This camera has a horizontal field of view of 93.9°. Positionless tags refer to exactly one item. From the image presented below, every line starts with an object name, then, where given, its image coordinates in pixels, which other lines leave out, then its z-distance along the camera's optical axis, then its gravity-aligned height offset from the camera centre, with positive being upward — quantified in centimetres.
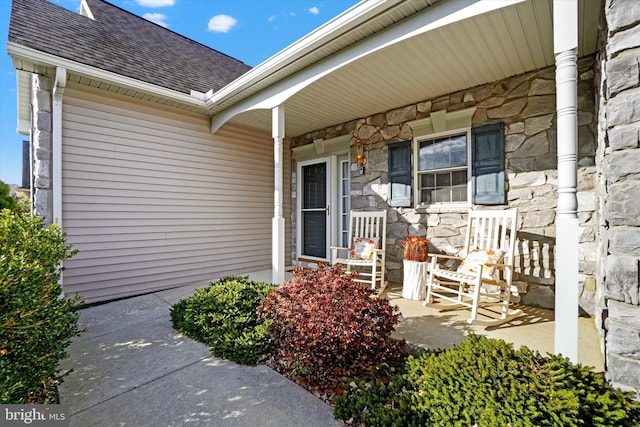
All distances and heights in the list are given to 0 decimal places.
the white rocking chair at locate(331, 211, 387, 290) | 399 -42
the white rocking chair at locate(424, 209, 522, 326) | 288 -50
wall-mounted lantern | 471 +94
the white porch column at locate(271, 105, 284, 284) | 361 -16
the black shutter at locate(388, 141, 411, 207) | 419 +58
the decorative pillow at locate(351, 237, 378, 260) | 419 -48
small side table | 357 -79
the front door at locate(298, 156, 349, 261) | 524 +18
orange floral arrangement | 363 -44
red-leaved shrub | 193 -81
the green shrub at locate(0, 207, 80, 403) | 143 -55
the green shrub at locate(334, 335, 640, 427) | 119 -79
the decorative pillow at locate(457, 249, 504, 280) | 302 -48
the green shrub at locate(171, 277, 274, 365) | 232 -94
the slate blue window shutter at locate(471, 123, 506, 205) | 338 +58
